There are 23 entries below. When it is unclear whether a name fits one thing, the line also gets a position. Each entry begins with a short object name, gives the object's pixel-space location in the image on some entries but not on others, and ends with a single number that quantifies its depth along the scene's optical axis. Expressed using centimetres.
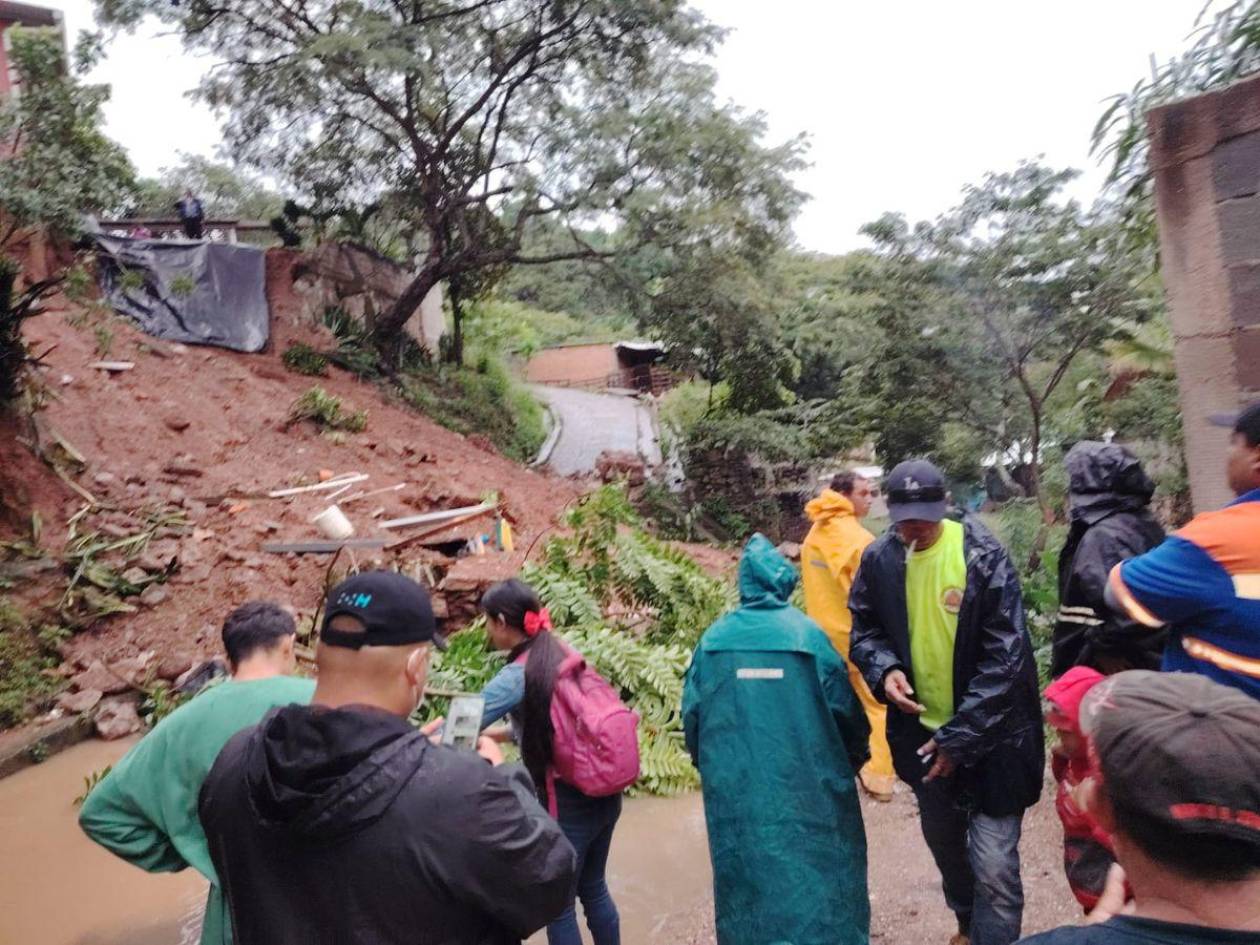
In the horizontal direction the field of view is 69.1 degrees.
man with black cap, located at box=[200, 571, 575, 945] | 151
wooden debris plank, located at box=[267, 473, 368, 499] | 1009
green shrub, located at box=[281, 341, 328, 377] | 1495
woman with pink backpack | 294
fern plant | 621
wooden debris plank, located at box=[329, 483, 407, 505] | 1018
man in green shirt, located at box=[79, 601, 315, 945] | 209
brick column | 327
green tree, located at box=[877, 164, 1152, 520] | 933
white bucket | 899
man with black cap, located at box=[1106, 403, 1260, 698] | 200
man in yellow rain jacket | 491
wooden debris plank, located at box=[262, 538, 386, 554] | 856
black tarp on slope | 1378
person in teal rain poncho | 278
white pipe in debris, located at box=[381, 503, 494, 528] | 973
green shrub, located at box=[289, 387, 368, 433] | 1266
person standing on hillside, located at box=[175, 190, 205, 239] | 1524
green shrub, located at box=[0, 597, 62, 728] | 647
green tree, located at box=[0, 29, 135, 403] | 1098
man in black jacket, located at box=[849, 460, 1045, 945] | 280
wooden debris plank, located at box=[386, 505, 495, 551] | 879
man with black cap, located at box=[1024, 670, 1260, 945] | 116
